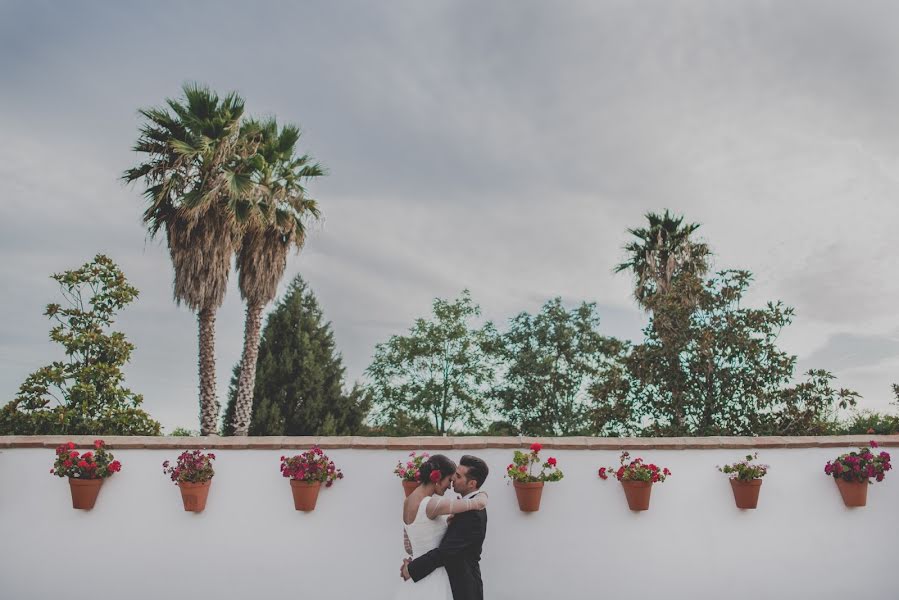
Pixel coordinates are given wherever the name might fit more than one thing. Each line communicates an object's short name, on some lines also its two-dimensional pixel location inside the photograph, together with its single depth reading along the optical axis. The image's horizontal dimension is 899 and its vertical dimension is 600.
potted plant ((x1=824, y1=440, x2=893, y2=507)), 5.36
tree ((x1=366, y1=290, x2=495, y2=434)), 24.11
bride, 3.63
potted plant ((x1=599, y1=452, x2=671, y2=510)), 5.19
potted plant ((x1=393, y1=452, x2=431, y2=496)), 5.14
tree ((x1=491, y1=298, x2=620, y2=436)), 21.41
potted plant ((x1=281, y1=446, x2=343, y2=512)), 5.22
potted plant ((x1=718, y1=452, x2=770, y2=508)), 5.30
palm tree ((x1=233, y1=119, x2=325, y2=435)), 14.49
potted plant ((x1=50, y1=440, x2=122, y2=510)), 5.34
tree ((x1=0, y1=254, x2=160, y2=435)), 10.79
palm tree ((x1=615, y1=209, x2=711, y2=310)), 16.77
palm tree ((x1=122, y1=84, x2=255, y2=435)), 13.32
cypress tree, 23.31
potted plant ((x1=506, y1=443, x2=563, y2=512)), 5.14
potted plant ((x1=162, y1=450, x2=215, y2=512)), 5.27
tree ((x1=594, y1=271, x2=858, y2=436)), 10.78
